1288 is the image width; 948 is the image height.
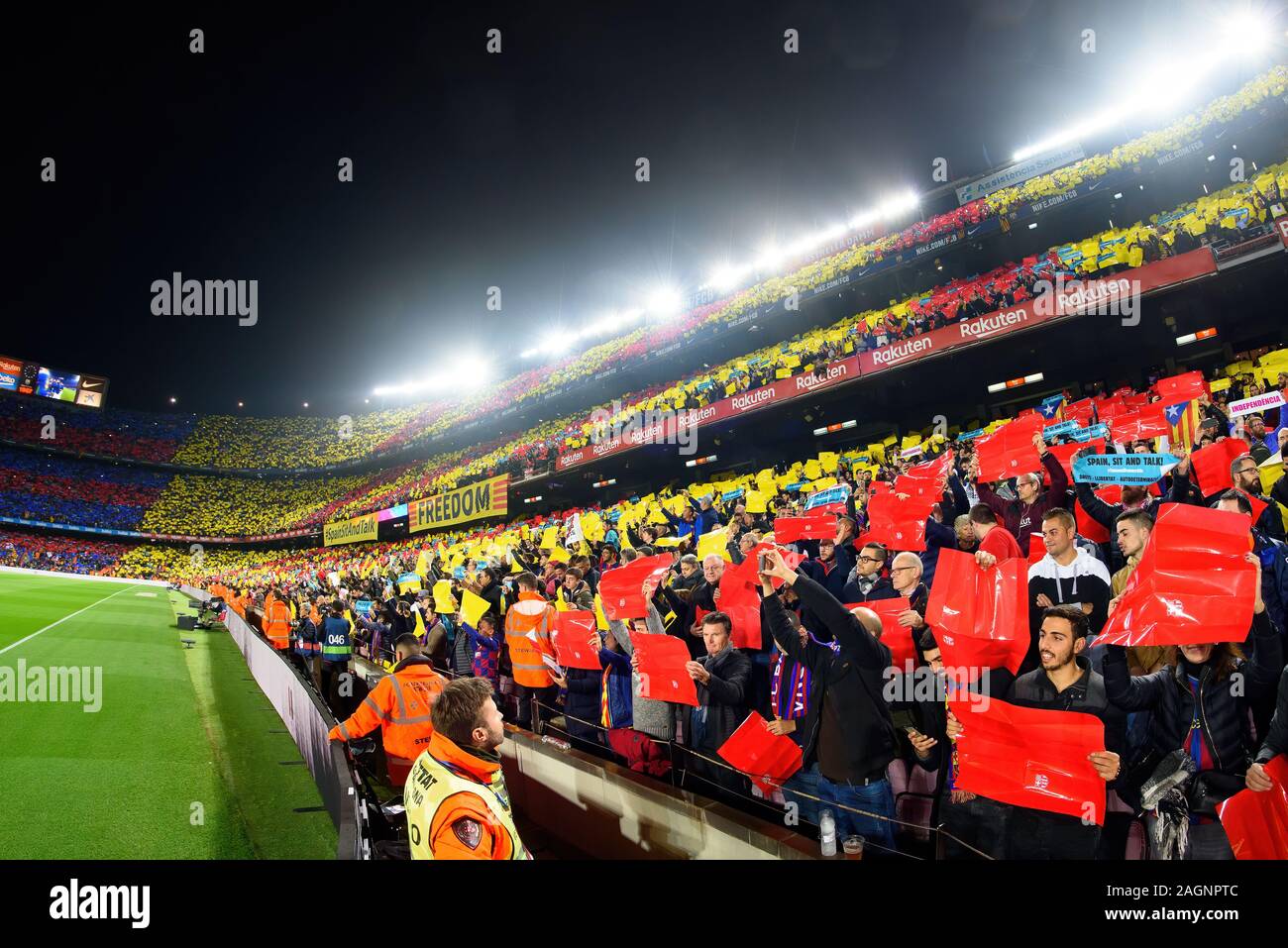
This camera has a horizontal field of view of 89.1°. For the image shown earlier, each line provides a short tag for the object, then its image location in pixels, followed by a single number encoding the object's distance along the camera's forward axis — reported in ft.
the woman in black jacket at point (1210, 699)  8.65
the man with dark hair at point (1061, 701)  9.20
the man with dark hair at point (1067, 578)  12.43
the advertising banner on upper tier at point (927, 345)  37.96
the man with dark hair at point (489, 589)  25.81
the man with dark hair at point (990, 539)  11.39
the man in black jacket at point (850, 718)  10.97
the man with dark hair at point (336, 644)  32.24
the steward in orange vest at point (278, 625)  47.24
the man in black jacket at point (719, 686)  14.06
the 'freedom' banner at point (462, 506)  80.64
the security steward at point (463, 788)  7.37
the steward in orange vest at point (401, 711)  15.57
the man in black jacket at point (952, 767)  9.76
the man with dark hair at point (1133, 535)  11.07
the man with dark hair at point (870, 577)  15.17
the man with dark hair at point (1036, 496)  16.90
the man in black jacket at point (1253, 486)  13.88
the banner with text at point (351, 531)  114.83
